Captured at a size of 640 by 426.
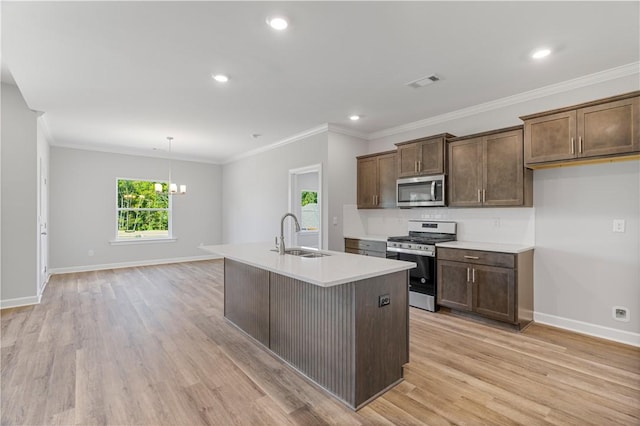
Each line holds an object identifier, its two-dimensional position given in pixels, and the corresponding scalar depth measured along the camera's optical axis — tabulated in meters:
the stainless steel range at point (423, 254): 3.83
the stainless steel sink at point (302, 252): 3.05
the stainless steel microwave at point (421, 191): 4.06
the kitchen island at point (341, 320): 1.97
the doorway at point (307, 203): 5.00
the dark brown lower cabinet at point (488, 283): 3.18
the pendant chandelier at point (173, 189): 5.75
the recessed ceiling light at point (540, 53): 2.59
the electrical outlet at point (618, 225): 2.92
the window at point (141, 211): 6.95
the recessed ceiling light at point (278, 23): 2.18
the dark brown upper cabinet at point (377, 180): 4.74
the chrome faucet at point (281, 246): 2.84
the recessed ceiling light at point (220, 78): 3.08
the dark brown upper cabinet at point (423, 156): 4.03
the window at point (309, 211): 7.52
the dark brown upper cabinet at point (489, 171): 3.39
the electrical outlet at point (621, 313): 2.91
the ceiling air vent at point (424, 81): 3.11
